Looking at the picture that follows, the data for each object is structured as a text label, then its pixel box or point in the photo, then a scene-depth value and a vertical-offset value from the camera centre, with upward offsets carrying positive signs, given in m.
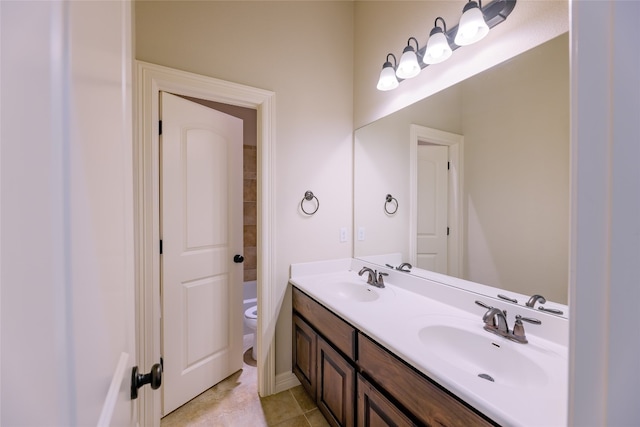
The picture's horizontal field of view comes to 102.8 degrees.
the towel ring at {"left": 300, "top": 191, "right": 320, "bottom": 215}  1.87 +0.10
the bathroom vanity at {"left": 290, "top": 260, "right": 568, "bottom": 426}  0.70 -0.53
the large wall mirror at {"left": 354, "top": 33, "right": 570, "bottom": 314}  0.98 +0.17
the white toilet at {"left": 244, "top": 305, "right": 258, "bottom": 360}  2.29 -1.01
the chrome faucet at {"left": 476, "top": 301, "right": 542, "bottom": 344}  0.97 -0.45
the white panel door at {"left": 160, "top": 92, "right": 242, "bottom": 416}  1.60 -0.24
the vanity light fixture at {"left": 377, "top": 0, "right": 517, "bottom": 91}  1.06 +0.82
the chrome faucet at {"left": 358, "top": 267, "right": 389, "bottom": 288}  1.66 -0.44
